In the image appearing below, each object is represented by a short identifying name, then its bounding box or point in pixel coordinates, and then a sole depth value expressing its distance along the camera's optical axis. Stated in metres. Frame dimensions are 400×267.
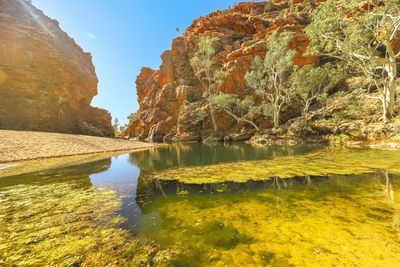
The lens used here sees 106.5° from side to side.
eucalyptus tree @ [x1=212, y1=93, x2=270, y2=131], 26.34
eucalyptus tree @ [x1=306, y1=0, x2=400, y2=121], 12.13
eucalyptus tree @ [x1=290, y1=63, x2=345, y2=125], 20.66
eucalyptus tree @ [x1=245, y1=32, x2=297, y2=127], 21.31
